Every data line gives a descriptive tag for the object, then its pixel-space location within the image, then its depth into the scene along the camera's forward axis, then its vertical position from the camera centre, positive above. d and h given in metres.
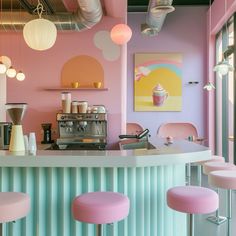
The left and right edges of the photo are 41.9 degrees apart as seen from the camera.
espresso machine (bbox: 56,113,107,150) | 4.61 -0.21
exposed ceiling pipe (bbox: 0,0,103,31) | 4.71 +1.50
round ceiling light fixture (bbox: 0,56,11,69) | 4.46 +0.83
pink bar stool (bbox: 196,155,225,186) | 4.06 -0.55
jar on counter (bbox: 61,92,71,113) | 4.76 +0.23
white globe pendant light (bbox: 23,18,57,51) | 2.75 +0.77
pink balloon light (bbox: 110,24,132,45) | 3.76 +1.04
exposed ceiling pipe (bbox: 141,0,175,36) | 5.55 +1.86
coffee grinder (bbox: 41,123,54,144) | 4.99 -0.24
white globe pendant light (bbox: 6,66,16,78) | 4.33 +0.65
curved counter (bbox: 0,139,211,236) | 2.39 -0.56
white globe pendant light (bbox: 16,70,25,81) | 4.60 +0.63
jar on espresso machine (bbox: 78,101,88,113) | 4.72 +0.17
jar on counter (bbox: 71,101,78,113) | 4.74 +0.17
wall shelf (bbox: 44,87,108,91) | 5.14 +0.49
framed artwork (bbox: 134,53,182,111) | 7.28 +0.87
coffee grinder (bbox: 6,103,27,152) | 2.38 -0.06
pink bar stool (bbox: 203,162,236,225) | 3.45 -0.57
